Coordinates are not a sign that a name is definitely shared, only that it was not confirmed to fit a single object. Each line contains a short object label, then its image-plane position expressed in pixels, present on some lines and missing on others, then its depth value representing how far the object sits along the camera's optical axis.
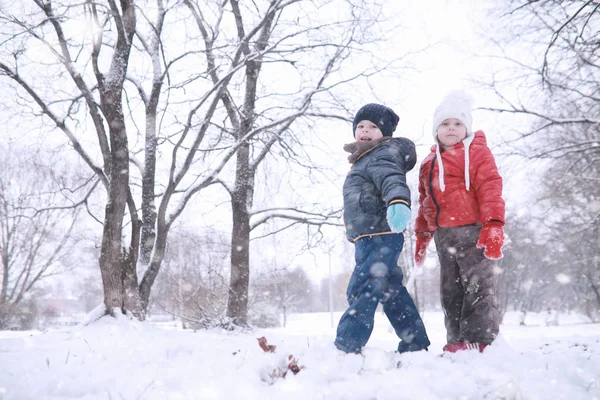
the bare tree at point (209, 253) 5.06
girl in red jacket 2.29
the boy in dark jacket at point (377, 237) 2.14
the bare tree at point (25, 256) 15.93
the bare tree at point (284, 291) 27.97
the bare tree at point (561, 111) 5.71
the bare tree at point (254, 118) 5.10
